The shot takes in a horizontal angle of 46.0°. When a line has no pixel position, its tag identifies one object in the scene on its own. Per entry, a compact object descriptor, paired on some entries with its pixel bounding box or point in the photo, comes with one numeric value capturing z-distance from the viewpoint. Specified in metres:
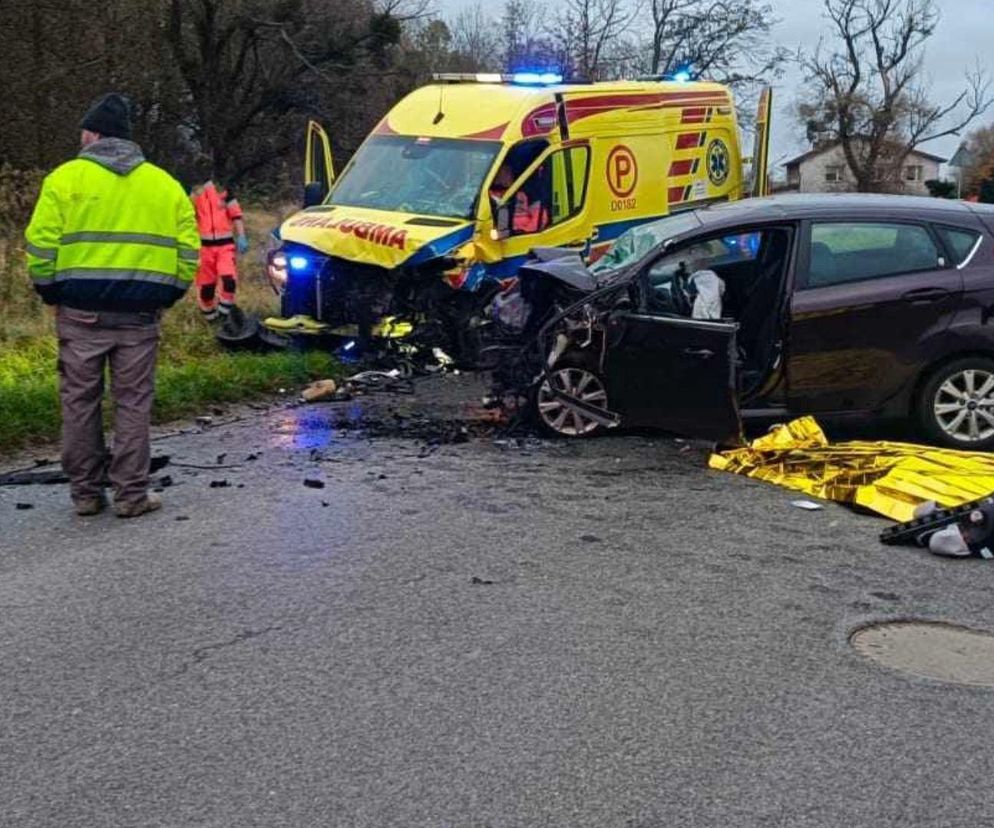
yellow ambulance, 11.00
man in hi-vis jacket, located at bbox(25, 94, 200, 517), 6.00
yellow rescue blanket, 6.63
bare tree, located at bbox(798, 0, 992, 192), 56.81
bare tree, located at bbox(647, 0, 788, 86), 44.00
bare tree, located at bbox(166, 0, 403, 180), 28.39
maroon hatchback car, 7.87
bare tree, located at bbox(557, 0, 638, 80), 39.11
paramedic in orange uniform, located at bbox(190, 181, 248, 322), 12.96
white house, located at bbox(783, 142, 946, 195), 64.62
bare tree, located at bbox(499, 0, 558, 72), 38.47
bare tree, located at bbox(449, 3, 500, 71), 42.66
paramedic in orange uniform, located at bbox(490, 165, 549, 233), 11.51
